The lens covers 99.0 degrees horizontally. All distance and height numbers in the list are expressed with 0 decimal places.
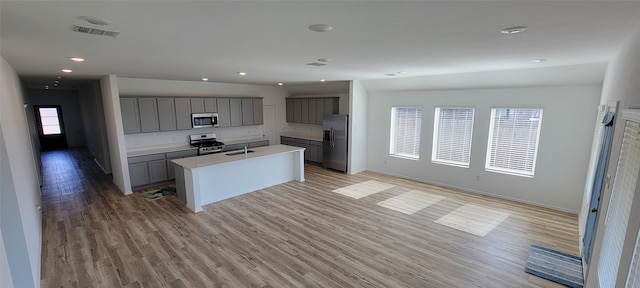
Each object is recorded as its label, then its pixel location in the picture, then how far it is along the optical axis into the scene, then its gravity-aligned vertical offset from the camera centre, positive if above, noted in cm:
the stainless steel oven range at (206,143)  686 -93
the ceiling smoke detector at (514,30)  203 +59
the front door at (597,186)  273 -82
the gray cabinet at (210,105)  714 +7
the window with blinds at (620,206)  172 -68
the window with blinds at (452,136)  600 -63
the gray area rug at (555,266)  303 -187
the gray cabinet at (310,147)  829 -121
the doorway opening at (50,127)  1071 -76
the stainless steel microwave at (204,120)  699 -31
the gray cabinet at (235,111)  771 -9
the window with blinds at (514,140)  518 -64
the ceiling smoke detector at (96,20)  179 +59
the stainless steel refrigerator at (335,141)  742 -92
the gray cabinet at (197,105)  691 +7
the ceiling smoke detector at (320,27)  200 +60
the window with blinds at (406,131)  679 -60
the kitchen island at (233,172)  495 -135
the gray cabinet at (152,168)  591 -134
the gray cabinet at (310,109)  800 -4
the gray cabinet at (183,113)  670 -13
